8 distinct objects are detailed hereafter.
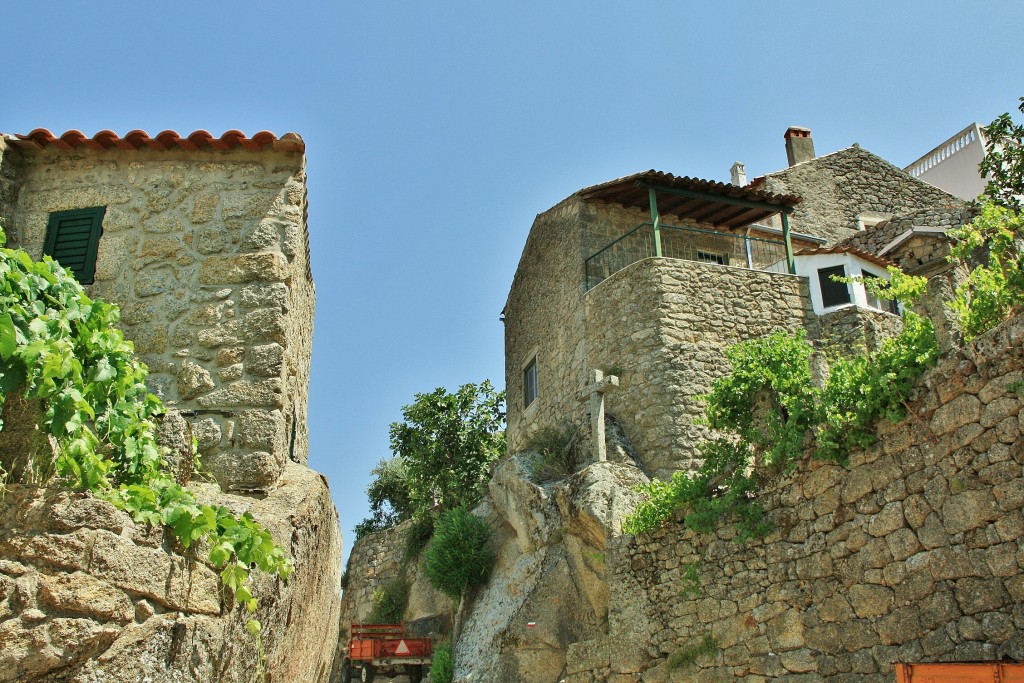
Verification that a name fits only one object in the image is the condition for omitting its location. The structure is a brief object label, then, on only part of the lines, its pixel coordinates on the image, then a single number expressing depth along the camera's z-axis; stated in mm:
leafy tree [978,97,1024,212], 8758
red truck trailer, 16734
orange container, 5402
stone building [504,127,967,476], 15641
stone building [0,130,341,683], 3092
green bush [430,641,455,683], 14841
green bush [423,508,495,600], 16281
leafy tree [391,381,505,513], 21641
